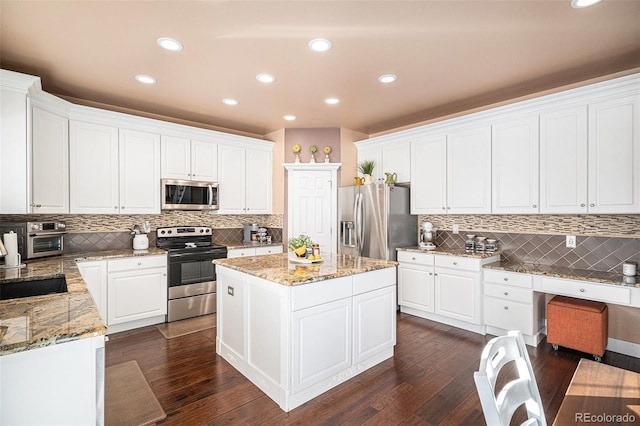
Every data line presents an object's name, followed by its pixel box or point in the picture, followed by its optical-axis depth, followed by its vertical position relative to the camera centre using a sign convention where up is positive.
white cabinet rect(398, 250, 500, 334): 3.68 -0.94
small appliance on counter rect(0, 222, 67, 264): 2.97 -0.25
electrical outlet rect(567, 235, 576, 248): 3.43 -0.32
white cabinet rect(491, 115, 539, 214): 3.43 +0.51
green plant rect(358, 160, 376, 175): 4.93 +0.69
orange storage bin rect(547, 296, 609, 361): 2.93 -1.07
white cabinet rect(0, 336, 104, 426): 1.18 -0.67
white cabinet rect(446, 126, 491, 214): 3.80 +0.50
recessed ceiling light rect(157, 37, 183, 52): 2.49 +1.34
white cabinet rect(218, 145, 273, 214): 4.83 +0.51
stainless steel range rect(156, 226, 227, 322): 4.01 -0.79
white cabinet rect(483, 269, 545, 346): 3.29 -1.00
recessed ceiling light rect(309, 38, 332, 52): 2.49 +1.34
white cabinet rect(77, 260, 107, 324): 3.42 -0.72
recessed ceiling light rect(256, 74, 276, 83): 3.16 +1.35
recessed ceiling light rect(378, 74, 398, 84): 3.17 +1.34
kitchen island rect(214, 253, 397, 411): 2.30 -0.88
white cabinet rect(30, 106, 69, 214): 3.15 +0.52
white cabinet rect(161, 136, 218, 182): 4.29 +0.74
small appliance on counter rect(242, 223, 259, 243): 5.23 -0.33
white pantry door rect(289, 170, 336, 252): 5.02 +0.23
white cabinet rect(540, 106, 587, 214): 3.12 +0.51
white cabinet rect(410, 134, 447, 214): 4.22 +0.51
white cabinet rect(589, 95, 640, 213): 2.84 +0.51
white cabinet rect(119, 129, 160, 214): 3.96 +0.51
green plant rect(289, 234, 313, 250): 2.91 -0.28
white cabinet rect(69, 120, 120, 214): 3.58 +0.51
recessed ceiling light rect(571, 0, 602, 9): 2.03 +1.33
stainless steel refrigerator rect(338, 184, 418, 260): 4.36 -0.13
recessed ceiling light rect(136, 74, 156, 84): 3.18 +1.35
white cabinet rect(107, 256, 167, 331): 3.60 -0.90
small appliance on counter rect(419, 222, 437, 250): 4.34 -0.35
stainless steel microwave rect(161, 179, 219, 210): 4.25 +0.24
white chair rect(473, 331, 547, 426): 1.11 -0.62
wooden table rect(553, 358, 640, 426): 1.02 -0.66
